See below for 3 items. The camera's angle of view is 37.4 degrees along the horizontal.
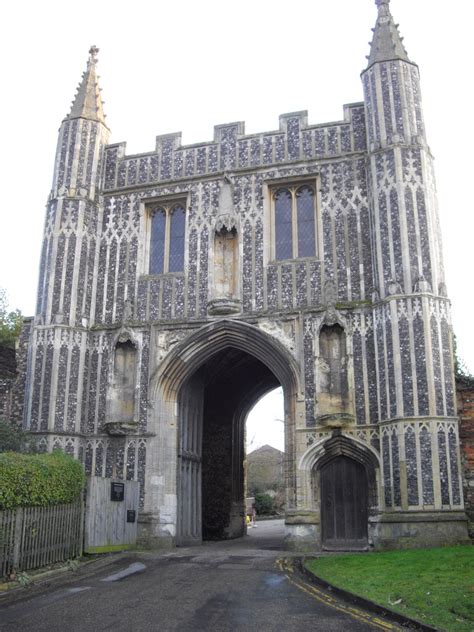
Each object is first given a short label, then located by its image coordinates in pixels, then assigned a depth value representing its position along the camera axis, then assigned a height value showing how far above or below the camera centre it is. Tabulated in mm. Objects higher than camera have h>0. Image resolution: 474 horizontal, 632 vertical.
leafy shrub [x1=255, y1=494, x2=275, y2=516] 40775 +128
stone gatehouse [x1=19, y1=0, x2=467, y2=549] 15758 +4823
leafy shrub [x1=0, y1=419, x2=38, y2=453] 16578 +1568
